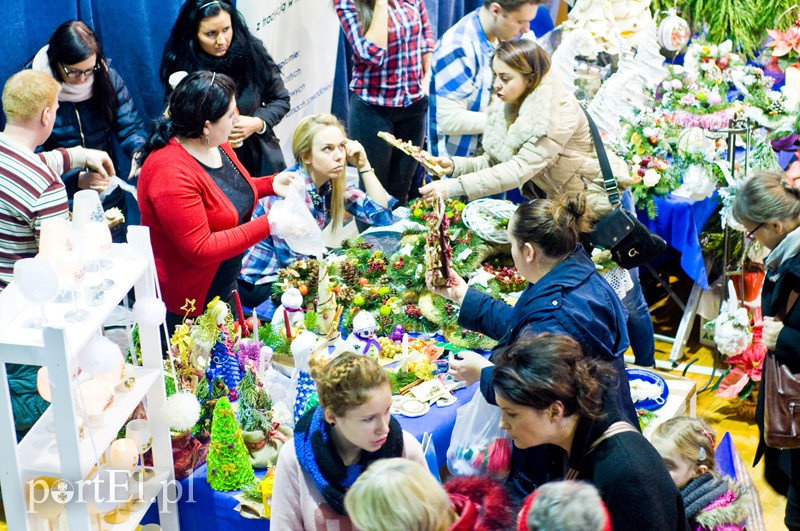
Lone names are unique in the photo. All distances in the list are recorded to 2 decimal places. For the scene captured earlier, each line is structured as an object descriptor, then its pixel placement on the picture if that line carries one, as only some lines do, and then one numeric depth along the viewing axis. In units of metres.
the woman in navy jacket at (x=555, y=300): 5.47
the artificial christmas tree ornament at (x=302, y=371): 5.97
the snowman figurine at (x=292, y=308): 7.30
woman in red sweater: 6.95
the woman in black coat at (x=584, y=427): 4.17
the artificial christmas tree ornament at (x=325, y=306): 7.46
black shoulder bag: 7.78
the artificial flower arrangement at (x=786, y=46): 12.37
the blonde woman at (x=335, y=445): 4.73
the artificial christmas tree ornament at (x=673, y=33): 12.91
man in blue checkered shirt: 10.66
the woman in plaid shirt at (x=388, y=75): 11.04
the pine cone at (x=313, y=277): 7.82
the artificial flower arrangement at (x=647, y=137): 10.48
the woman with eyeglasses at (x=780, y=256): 6.98
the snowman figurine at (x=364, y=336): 6.99
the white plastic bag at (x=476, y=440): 5.85
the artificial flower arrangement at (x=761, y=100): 10.39
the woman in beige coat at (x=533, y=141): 8.14
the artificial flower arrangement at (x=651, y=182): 10.14
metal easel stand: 9.62
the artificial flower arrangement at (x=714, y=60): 11.18
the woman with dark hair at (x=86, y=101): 8.45
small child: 5.15
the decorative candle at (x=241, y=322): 7.06
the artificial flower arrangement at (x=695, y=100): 10.44
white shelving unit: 4.52
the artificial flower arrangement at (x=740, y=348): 9.12
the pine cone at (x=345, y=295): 7.78
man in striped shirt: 6.55
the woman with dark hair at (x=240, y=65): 9.12
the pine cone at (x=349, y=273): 7.99
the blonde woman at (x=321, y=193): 8.37
